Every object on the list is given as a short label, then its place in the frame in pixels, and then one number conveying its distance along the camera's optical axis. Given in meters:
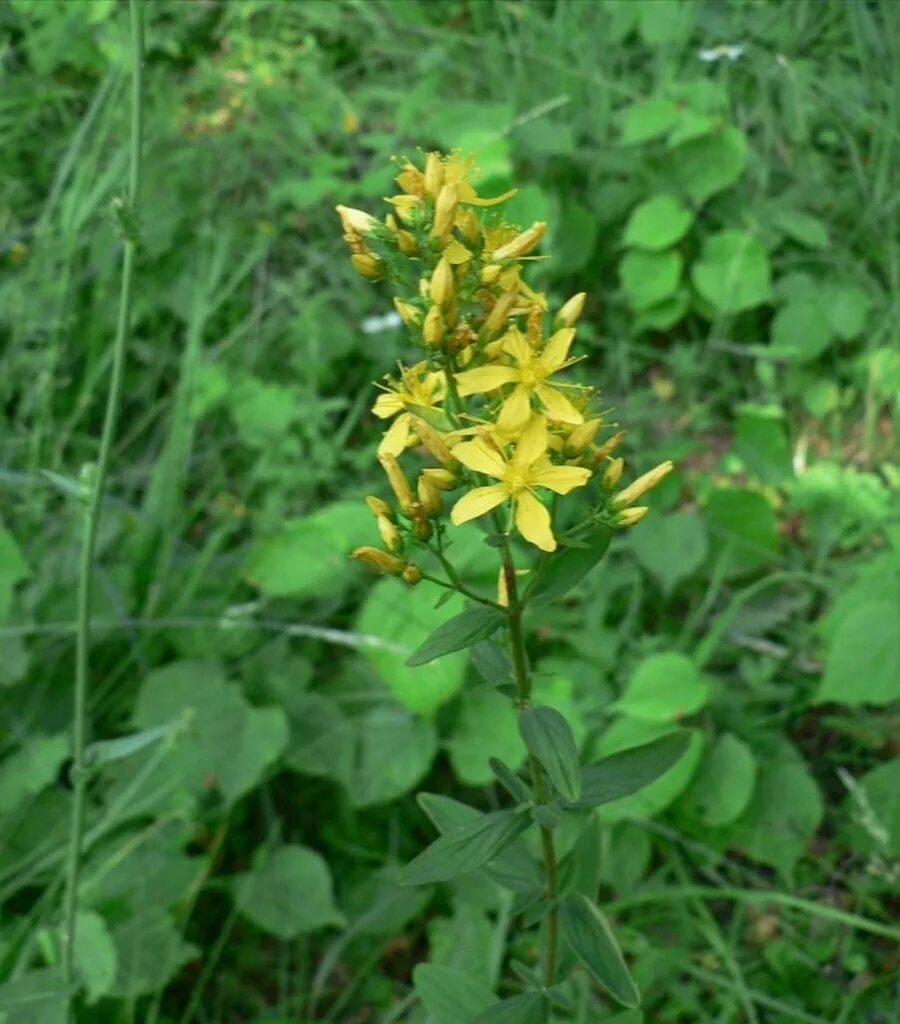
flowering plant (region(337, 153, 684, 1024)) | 0.22
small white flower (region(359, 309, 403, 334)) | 0.52
